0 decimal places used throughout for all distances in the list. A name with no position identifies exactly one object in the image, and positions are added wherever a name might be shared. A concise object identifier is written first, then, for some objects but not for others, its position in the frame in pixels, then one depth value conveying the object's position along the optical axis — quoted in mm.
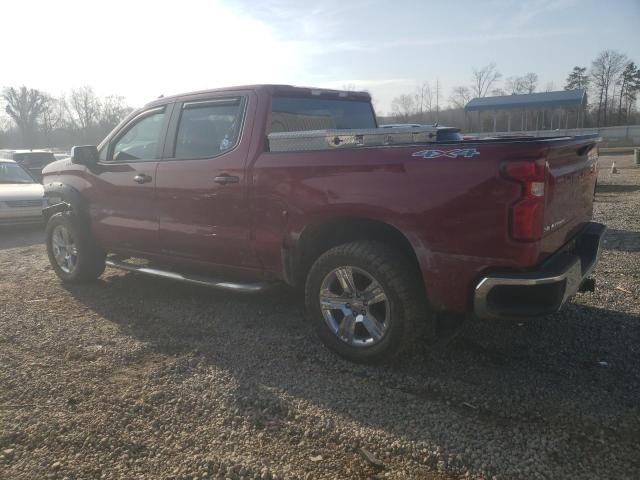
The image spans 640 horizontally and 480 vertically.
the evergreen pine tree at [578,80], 61212
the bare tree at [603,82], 56844
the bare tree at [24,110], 66188
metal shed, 41406
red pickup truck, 2957
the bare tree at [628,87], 55409
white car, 9836
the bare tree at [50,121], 69538
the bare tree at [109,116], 65638
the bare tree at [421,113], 58081
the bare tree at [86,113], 74469
